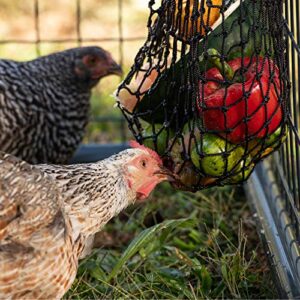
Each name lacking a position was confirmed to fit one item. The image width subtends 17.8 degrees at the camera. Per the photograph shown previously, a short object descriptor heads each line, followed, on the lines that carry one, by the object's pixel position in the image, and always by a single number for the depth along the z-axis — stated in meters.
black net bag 2.94
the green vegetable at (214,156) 2.97
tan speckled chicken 2.75
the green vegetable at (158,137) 3.12
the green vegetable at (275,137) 3.08
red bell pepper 2.94
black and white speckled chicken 4.34
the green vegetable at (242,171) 3.07
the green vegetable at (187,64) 2.99
